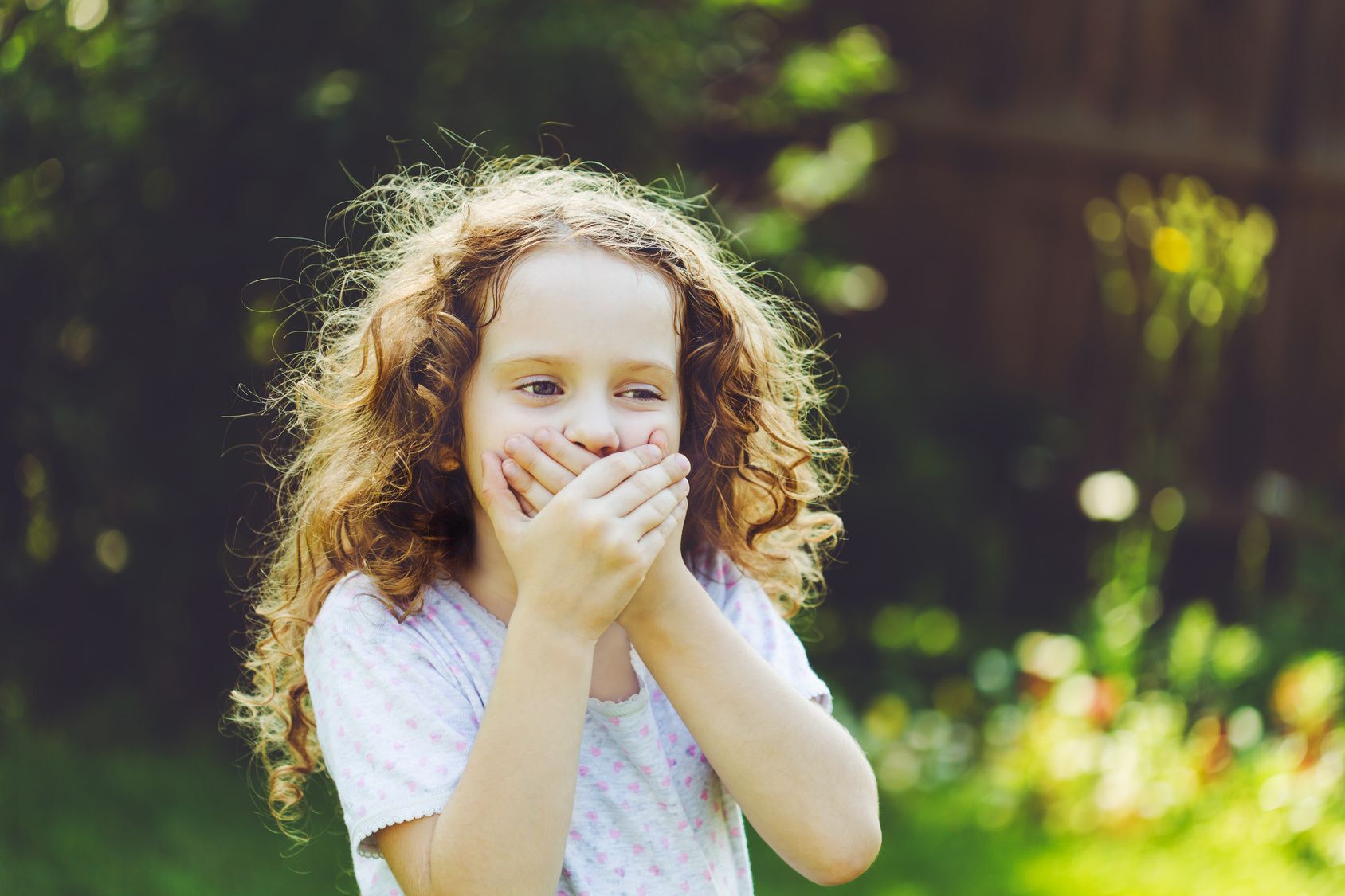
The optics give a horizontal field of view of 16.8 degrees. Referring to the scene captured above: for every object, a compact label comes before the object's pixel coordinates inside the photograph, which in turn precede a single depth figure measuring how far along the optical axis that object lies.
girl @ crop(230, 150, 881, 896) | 2.20
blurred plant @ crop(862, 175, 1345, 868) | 3.53
